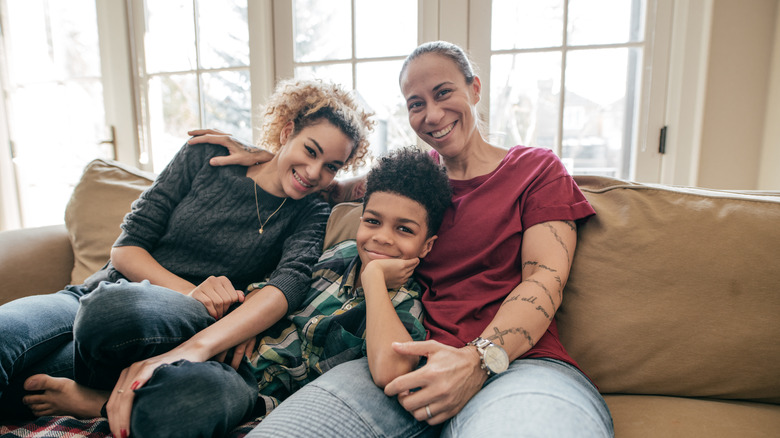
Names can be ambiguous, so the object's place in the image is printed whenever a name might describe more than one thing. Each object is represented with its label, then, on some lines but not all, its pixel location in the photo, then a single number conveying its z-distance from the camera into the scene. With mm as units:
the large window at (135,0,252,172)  2049
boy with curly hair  893
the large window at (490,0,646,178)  1621
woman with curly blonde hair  726
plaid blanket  770
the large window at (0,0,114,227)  2342
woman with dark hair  670
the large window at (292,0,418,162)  1830
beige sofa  843
